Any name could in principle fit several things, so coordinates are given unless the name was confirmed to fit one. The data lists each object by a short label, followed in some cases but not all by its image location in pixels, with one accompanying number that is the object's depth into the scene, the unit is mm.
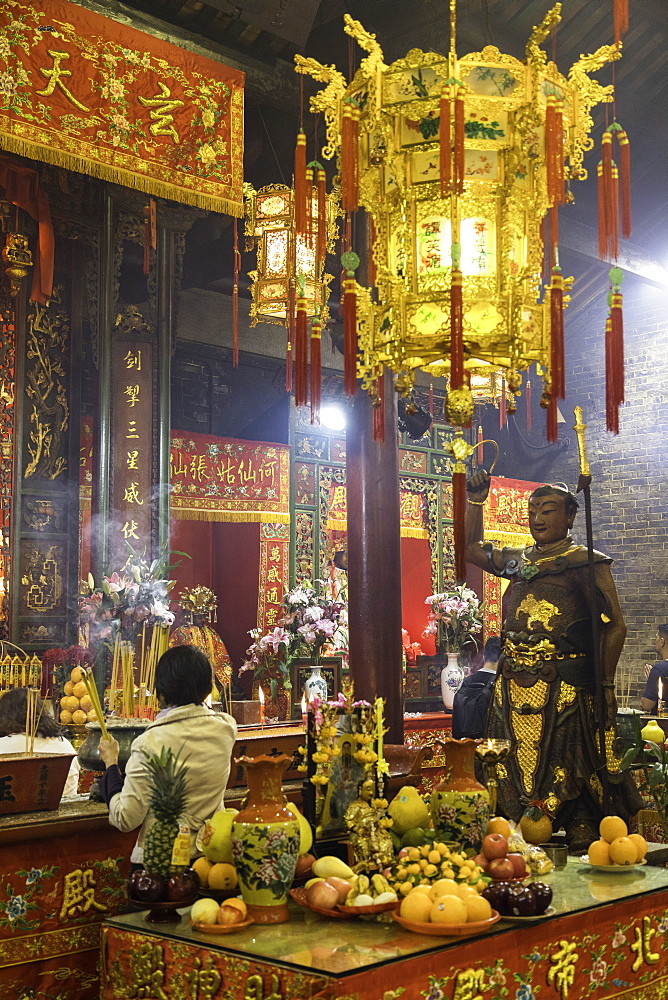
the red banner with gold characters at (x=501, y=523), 10039
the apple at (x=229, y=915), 2332
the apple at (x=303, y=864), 2645
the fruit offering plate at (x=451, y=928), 2240
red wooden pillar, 4542
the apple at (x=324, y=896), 2428
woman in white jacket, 2627
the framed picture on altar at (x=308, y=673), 6855
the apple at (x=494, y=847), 2625
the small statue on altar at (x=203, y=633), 7090
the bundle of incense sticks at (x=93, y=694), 2955
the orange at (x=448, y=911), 2266
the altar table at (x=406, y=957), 2080
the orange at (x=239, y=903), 2369
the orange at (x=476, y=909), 2301
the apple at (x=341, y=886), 2449
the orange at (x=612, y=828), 3025
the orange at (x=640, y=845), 2984
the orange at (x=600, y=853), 2988
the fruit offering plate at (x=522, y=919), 2375
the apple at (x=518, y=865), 2572
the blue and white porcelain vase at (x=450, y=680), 7422
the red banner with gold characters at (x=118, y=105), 3949
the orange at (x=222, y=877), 2574
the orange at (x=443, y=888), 2355
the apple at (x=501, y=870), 2541
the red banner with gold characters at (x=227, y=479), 7949
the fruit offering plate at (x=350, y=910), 2398
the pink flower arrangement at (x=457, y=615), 7723
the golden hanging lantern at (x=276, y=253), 5922
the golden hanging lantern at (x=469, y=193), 3170
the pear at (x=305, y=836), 2641
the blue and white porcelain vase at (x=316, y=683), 5891
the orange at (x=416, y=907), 2283
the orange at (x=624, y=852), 2953
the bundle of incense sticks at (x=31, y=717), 3182
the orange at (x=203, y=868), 2594
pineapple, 2490
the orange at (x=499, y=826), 2793
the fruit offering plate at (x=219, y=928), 2305
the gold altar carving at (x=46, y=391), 6055
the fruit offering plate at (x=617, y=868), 2949
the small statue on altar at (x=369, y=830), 2643
